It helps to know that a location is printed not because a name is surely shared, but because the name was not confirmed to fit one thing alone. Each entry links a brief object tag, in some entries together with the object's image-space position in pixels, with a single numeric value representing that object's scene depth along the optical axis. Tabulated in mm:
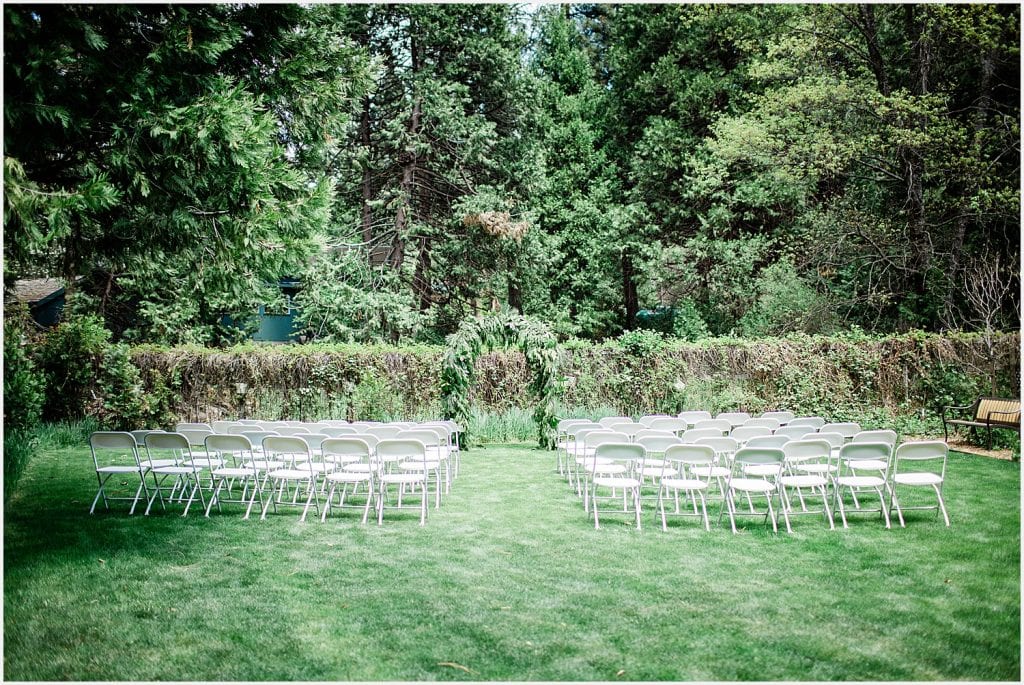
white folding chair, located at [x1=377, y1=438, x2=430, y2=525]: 7363
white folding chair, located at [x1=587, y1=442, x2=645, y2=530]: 7312
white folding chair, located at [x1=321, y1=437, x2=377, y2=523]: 7348
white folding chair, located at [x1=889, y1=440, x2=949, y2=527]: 7219
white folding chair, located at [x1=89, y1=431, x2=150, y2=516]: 7734
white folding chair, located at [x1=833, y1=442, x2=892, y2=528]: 7184
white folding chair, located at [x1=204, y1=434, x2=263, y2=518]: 7582
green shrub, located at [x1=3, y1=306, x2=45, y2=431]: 12453
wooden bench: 12050
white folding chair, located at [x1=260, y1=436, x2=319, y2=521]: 7566
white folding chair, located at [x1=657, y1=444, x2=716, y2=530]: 7180
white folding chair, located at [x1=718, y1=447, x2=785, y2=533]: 6922
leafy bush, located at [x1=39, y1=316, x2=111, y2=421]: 14789
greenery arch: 13320
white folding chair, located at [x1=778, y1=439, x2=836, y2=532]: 7293
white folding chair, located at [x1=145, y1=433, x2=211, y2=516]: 7754
